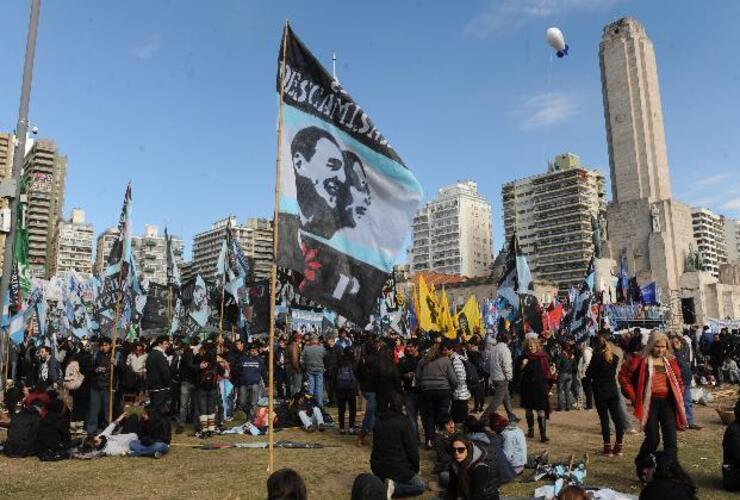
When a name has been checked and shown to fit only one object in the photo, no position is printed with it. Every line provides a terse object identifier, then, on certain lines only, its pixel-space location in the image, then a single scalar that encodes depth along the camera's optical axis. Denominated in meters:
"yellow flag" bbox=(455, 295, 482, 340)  30.77
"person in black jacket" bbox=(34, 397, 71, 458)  10.38
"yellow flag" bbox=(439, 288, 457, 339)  26.90
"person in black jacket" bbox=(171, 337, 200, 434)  13.02
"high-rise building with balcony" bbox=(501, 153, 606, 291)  122.12
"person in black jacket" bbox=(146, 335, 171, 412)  12.58
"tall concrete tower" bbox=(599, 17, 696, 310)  62.00
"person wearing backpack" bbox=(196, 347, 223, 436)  12.48
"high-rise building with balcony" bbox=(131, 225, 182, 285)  183.85
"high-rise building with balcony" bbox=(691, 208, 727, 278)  174.00
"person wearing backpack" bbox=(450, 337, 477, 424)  10.38
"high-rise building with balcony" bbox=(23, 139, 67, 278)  144.25
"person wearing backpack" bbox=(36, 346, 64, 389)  18.05
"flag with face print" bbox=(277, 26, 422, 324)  6.50
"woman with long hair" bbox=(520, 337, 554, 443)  10.51
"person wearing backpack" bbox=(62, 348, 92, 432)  12.60
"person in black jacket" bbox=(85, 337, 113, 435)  12.59
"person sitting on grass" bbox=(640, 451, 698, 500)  4.48
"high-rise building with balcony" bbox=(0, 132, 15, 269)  102.04
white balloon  38.58
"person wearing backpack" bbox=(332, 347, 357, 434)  12.27
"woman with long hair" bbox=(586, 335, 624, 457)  9.12
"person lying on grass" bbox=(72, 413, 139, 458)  10.35
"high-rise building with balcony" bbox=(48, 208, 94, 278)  164.25
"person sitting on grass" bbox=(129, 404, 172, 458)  10.35
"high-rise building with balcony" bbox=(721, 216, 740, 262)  195.50
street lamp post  8.82
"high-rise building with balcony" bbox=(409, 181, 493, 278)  158.50
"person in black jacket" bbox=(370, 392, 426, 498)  7.23
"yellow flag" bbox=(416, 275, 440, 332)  26.92
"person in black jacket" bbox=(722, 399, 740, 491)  7.14
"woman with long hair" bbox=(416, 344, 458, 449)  10.10
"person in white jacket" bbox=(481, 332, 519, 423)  11.38
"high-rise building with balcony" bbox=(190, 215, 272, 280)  194.88
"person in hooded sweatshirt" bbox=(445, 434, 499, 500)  5.84
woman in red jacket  7.45
